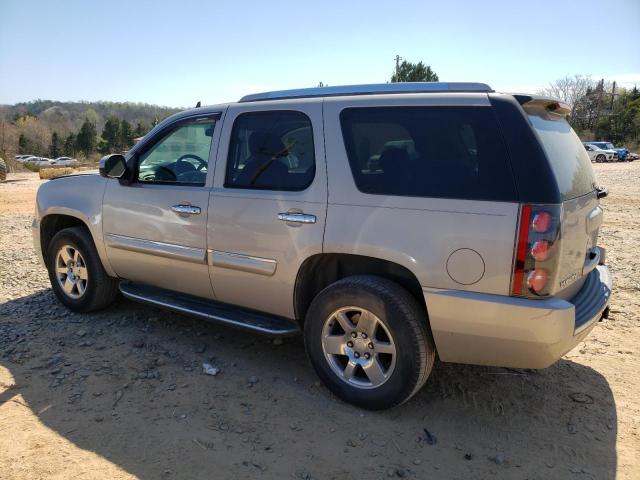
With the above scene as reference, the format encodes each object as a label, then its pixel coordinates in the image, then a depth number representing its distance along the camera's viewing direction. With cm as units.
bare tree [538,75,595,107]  6688
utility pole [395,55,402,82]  4756
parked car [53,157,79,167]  5250
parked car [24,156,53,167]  5558
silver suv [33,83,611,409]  276
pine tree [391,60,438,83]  4538
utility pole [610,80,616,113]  6108
